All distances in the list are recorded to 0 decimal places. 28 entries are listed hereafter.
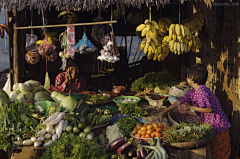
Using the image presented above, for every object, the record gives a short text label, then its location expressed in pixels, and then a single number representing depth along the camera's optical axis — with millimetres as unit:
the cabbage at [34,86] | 4711
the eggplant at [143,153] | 2642
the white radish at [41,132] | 3012
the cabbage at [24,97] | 4328
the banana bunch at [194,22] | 5098
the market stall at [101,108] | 2770
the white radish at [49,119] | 3080
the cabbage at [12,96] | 4488
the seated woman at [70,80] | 5953
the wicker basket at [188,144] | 2705
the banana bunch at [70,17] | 6496
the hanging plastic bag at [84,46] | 5008
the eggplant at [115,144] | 2865
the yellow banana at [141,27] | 4770
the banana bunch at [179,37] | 4680
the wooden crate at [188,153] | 2740
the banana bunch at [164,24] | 5258
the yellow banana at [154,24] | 4688
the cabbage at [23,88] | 4523
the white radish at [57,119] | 3053
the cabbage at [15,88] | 4582
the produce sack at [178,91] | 4957
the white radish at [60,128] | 3035
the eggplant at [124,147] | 2771
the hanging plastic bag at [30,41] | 5438
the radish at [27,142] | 3027
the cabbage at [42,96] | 4469
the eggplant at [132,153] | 2703
